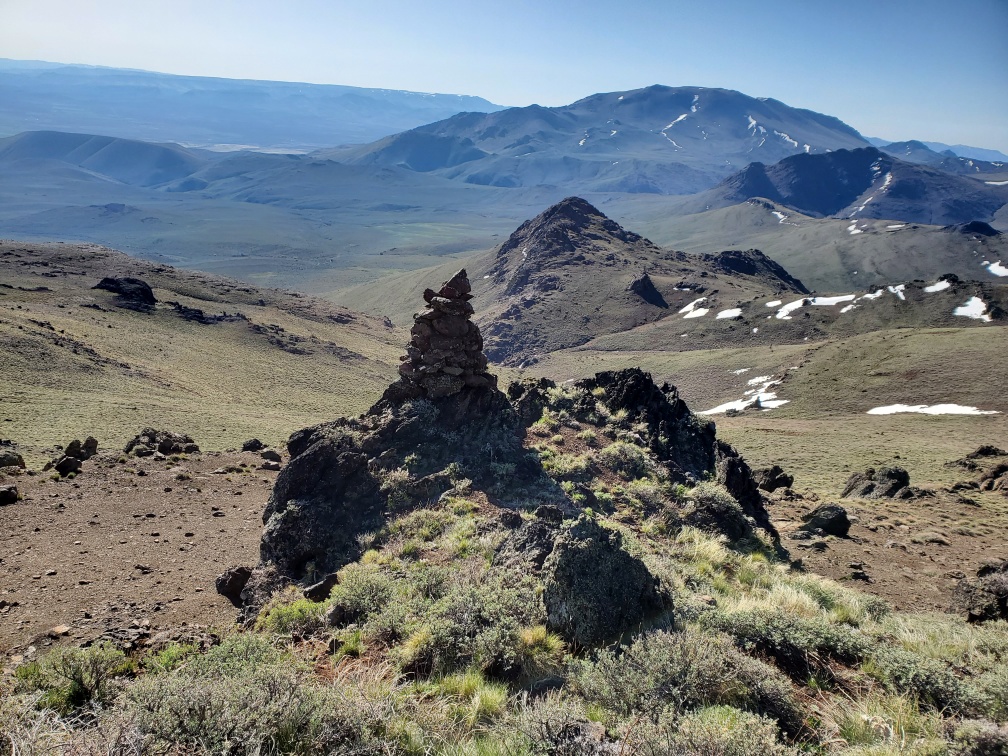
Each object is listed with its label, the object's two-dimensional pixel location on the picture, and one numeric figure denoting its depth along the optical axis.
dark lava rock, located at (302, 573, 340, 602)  9.51
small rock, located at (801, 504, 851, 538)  17.28
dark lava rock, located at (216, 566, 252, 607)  11.50
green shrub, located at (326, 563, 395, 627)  8.27
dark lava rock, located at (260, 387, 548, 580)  11.60
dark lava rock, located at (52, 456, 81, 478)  19.08
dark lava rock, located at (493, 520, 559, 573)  8.91
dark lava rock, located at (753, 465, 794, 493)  23.86
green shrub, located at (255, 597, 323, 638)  8.24
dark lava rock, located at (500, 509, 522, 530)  11.01
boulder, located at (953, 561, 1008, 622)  10.20
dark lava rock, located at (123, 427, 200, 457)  22.27
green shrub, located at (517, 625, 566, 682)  6.73
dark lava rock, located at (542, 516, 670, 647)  7.52
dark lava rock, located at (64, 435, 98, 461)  20.52
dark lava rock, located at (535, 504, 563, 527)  11.32
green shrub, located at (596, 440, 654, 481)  15.39
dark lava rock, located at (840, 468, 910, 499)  22.98
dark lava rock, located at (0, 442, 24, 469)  19.33
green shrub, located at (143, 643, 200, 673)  7.15
